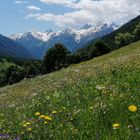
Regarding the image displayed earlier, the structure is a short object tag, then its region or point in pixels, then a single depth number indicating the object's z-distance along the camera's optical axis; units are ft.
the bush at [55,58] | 216.36
